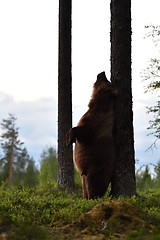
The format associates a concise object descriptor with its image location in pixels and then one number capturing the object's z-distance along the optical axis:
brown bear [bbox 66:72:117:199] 14.12
